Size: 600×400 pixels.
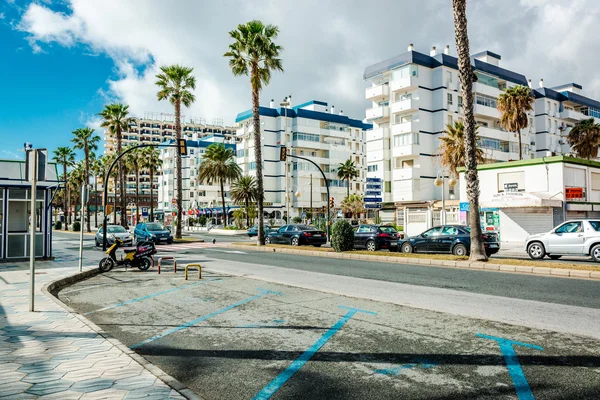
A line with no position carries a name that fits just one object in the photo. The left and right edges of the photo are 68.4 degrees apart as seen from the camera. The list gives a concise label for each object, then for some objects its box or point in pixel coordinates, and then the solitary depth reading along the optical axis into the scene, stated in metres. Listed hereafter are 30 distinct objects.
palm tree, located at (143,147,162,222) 68.44
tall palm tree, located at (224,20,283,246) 28.42
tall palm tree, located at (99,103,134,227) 47.31
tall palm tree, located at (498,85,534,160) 40.62
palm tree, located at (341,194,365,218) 68.44
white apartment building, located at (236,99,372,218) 79.38
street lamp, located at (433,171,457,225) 33.50
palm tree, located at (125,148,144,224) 68.06
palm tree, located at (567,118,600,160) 46.75
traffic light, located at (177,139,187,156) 25.86
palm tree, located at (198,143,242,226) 66.06
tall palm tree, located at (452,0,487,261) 17.19
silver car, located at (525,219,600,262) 17.64
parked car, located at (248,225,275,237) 43.59
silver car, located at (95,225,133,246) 29.84
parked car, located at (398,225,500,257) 20.02
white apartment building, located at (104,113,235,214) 134.50
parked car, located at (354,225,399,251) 24.55
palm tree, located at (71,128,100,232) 57.44
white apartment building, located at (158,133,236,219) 102.38
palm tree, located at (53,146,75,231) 67.31
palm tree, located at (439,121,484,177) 41.00
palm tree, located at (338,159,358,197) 80.44
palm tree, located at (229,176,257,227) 63.22
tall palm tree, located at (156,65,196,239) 37.81
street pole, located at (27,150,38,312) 8.38
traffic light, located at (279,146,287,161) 28.72
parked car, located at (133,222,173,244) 32.91
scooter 16.50
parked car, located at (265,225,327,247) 28.64
